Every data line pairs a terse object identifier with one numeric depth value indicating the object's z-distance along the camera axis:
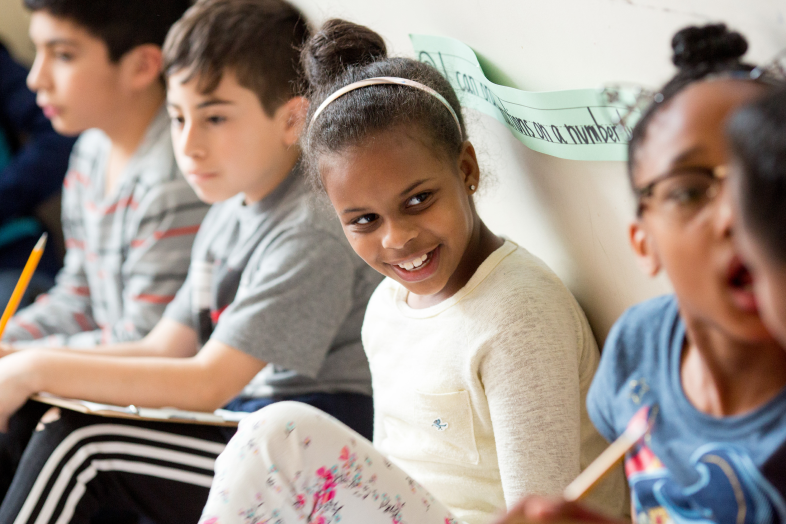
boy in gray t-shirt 1.82
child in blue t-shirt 1.31
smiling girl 1.55
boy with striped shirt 2.12
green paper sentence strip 1.51
